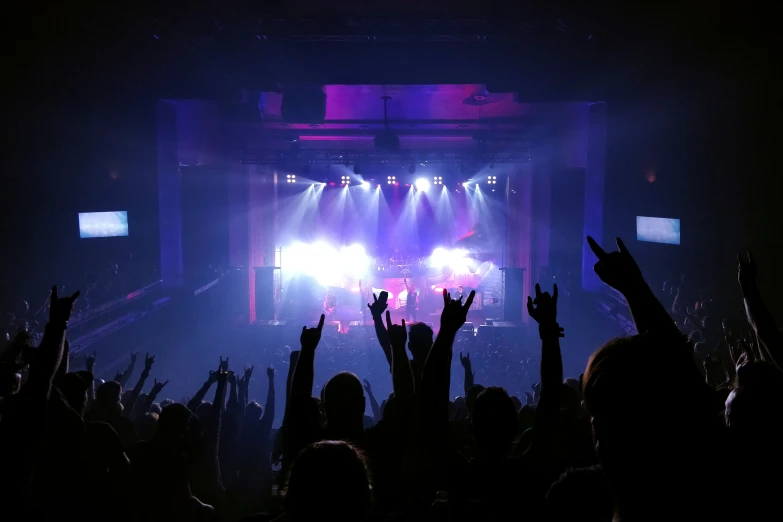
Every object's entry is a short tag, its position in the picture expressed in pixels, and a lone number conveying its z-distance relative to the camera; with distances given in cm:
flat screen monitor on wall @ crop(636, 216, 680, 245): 923
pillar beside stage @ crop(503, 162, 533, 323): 1525
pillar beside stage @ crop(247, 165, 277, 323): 1631
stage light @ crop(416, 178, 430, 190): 2147
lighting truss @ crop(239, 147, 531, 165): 1455
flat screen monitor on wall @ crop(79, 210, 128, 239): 1070
